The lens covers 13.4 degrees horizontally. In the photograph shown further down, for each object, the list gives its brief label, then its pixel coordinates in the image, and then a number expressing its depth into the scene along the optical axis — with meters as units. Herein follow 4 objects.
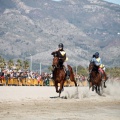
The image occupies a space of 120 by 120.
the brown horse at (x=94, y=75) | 27.34
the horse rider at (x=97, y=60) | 27.31
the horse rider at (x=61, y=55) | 23.45
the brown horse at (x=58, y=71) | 23.27
